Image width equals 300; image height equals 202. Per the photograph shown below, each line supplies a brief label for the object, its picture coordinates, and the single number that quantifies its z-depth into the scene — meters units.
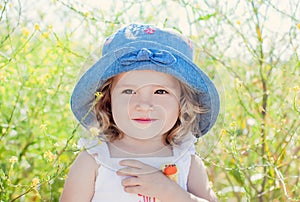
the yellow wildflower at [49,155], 1.08
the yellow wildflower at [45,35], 1.27
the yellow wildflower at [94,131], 1.03
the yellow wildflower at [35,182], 1.03
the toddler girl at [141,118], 0.99
